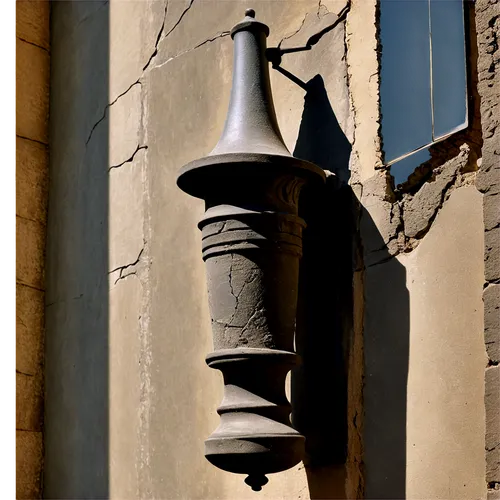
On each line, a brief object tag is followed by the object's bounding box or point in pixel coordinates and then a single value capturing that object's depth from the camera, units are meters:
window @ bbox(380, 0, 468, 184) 5.02
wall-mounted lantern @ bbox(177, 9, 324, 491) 4.86
